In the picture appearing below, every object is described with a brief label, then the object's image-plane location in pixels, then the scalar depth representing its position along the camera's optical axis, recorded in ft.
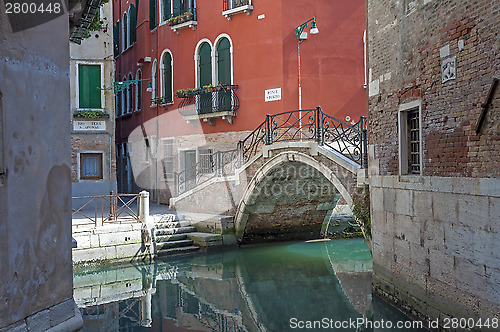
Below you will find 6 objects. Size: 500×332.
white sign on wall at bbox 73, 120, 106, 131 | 50.14
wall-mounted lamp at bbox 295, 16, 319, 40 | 45.55
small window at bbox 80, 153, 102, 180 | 51.11
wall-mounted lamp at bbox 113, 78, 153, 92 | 48.61
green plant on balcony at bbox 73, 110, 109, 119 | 49.70
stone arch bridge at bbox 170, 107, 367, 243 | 40.40
